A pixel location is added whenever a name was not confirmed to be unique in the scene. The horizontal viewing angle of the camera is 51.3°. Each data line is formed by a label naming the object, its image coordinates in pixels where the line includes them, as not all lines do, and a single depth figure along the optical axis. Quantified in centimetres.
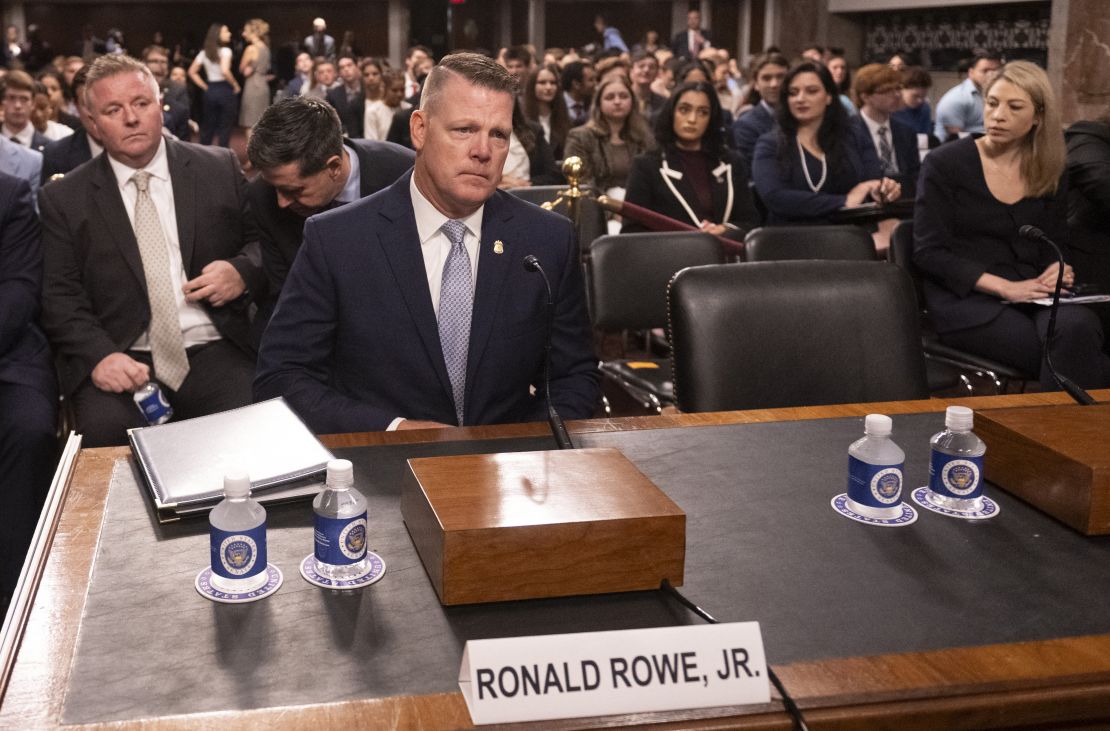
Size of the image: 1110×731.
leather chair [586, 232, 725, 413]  331
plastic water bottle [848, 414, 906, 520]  144
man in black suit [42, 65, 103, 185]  407
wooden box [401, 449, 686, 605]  118
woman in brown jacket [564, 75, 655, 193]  526
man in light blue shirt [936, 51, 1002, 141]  880
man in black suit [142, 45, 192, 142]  884
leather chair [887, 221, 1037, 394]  327
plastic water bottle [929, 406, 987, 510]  148
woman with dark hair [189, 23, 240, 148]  1280
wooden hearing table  99
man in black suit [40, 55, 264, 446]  296
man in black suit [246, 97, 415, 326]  296
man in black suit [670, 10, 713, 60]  1377
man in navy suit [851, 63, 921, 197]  567
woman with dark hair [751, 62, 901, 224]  455
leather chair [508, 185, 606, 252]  429
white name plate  99
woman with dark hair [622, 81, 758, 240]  458
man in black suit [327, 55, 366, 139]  899
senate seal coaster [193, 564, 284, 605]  120
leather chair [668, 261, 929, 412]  220
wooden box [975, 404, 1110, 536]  141
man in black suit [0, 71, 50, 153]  527
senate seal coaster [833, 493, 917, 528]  144
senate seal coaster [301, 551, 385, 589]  124
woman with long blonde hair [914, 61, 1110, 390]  351
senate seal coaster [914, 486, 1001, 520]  147
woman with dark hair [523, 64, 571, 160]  679
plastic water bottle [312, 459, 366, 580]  124
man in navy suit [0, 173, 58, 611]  274
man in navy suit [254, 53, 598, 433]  209
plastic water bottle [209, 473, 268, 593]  121
